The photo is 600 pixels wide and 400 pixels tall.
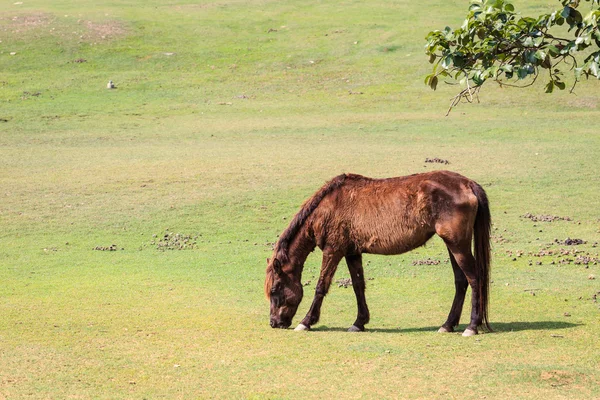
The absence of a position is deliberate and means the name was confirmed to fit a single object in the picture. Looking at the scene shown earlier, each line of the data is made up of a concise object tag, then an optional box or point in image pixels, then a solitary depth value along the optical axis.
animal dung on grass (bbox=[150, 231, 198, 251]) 30.36
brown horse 19.27
